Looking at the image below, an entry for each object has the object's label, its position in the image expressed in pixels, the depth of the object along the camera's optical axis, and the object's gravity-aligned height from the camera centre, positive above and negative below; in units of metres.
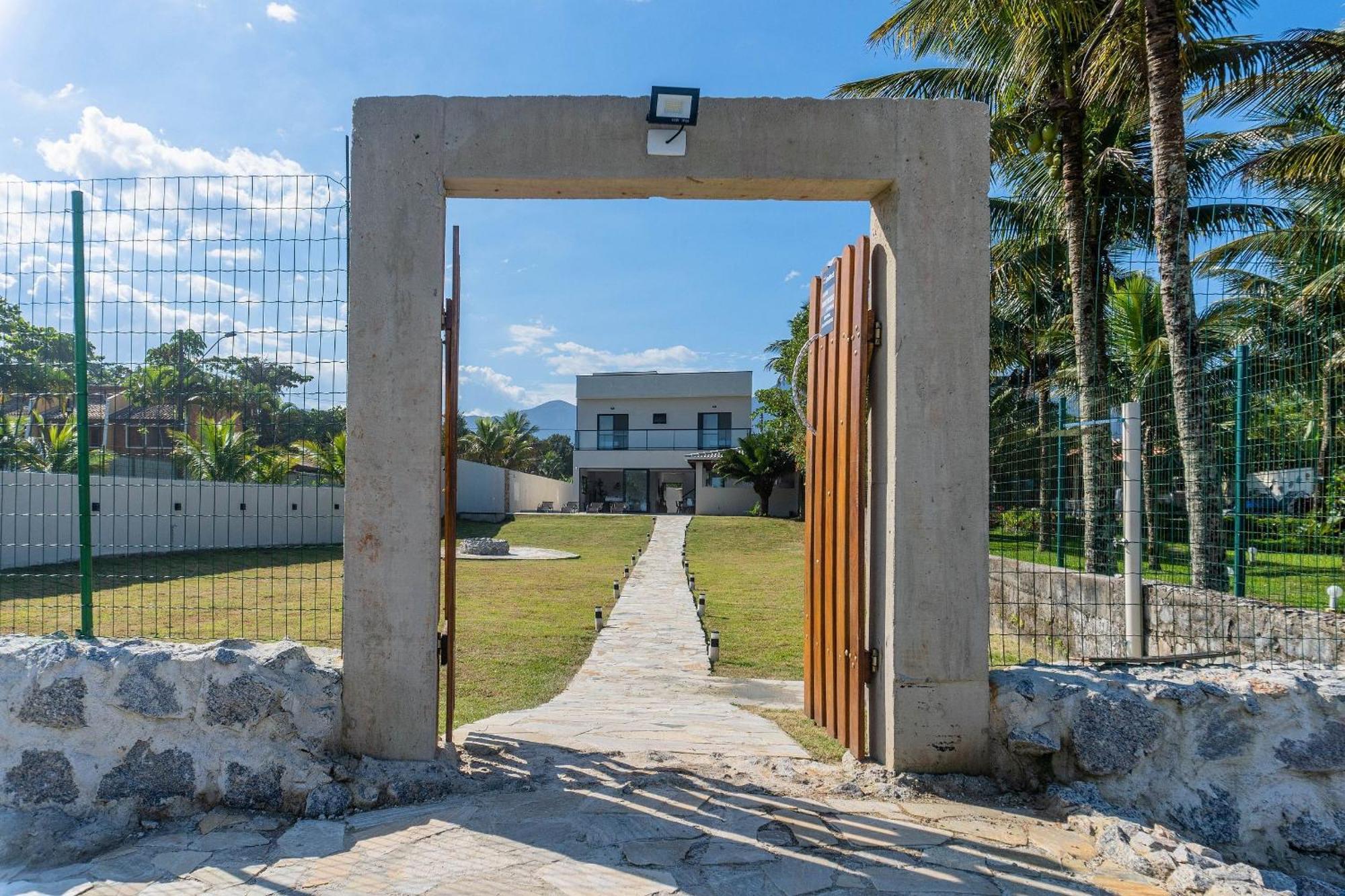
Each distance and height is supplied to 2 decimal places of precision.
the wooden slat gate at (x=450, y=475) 4.69 -0.04
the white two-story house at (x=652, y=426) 44.62 +2.24
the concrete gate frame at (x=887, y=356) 4.46 +0.65
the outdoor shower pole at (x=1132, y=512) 5.74 -0.30
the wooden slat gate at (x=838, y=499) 4.82 -0.20
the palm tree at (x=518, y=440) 55.62 +1.85
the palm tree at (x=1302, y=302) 4.94 +1.05
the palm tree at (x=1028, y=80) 11.48 +5.76
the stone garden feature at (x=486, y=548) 23.80 -2.22
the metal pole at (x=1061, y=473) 7.38 -0.06
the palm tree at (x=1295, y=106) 10.20 +4.80
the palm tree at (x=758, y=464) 37.12 +0.14
